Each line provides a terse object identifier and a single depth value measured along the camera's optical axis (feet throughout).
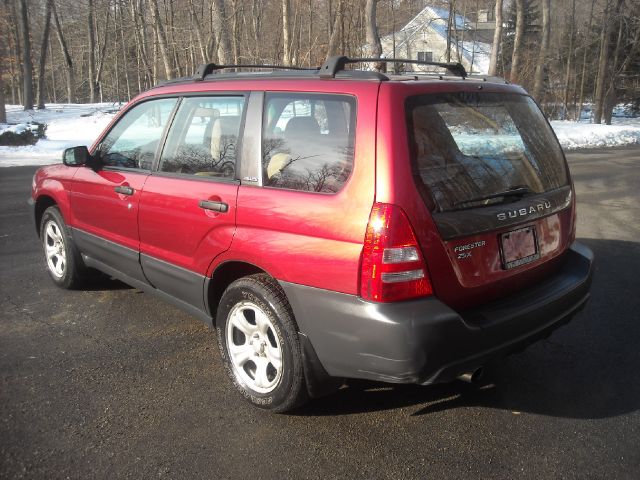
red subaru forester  8.11
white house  134.49
